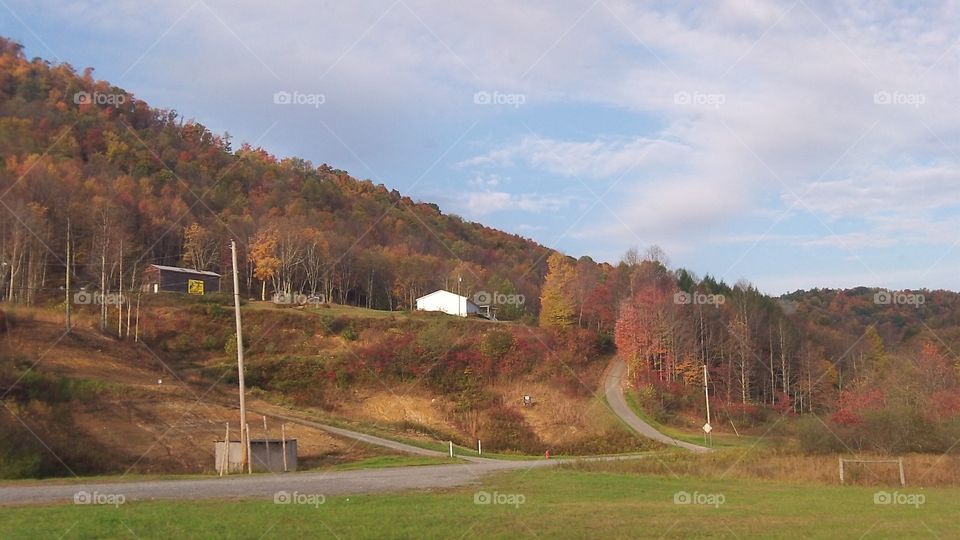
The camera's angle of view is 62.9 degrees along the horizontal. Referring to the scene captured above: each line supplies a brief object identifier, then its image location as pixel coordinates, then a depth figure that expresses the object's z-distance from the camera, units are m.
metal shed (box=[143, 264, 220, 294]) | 88.62
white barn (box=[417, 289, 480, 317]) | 103.75
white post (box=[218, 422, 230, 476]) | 31.34
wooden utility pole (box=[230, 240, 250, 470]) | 31.19
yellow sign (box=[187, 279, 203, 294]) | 89.94
